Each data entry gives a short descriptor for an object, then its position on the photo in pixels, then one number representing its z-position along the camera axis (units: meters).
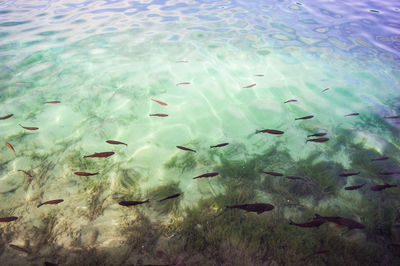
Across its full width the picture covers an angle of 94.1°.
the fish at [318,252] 2.24
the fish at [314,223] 2.21
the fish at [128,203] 2.32
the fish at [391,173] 3.07
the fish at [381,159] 3.30
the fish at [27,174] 3.04
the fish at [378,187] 2.57
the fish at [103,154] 2.89
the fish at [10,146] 3.30
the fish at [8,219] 2.36
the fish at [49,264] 2.10
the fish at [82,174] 2.84
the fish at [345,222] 2.20
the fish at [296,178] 2.92
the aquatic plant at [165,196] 2.76
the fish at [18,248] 2.24
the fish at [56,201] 2.58
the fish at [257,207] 2.18
